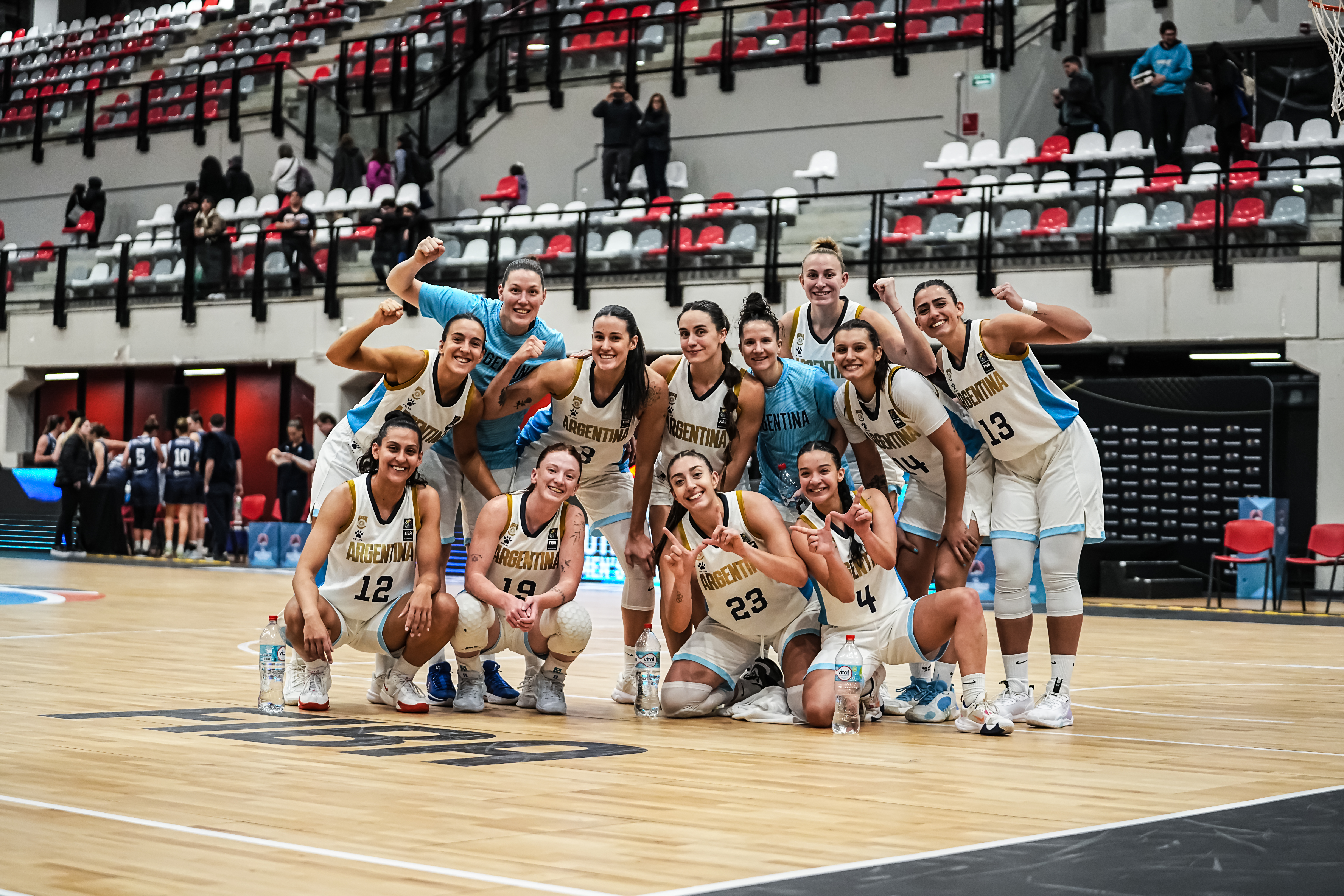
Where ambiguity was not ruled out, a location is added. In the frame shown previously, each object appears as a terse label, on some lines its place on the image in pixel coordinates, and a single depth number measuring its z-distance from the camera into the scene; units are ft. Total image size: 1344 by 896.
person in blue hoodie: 53.16
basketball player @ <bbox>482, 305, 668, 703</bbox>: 21.20
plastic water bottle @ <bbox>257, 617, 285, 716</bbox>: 19.98
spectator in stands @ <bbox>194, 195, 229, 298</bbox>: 68.95
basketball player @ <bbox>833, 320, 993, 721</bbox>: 20.43
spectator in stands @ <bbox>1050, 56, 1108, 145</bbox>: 57.21
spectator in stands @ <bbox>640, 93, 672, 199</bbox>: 61.82
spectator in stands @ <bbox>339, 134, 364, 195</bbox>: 71.41
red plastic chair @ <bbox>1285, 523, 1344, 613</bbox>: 43.86
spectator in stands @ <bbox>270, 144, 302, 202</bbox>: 72.64
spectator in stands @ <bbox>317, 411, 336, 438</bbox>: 57.57
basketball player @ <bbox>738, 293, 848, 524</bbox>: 21.08
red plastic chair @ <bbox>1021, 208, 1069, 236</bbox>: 50.16
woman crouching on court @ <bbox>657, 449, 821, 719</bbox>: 20.07
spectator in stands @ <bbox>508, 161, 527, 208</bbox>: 67.77
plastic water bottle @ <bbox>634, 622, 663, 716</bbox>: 20.94
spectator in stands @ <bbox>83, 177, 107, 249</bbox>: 81.92
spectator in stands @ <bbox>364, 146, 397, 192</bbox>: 71.46
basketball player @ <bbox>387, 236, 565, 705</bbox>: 21.39
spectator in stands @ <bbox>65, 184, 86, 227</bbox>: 82.17
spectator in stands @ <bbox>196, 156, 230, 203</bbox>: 74.43
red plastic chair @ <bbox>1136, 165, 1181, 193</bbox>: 48.75
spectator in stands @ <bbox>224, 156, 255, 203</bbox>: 76.02
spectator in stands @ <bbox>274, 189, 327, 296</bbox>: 65.57
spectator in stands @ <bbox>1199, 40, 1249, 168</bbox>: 50.52
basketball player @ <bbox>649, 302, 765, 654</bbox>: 20.97
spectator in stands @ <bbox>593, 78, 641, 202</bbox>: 63.00
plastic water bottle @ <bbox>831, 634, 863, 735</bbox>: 19.45
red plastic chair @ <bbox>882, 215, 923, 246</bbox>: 51.83
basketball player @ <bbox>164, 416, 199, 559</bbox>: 60.54
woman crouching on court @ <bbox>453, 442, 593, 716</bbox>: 20.80
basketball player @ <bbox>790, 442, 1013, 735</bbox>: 19.76
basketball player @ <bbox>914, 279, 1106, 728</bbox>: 20.18
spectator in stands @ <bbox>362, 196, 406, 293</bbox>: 61.57
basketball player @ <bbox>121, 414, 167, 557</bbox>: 62.13
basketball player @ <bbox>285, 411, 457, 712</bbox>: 20.16
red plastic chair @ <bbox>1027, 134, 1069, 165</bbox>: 56.39
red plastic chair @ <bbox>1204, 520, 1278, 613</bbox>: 44.55
